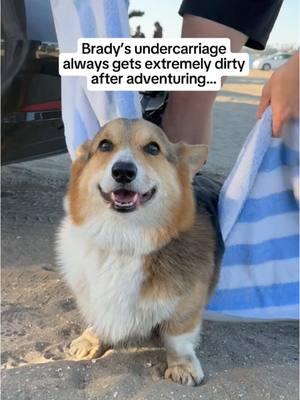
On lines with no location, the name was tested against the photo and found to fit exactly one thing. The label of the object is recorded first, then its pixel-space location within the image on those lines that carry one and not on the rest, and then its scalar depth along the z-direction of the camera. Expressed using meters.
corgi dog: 1.94
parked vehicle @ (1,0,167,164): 2.54
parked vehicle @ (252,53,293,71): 28.19
